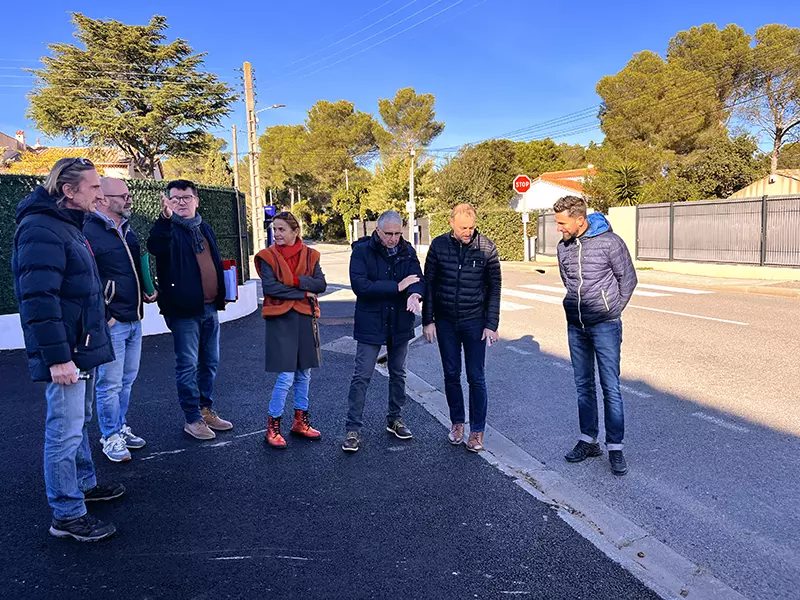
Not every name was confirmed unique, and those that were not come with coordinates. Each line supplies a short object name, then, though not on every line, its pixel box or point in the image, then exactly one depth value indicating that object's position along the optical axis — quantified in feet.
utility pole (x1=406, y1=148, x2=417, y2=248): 100.63
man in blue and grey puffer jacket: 12.95
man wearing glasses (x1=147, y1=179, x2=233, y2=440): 14.49
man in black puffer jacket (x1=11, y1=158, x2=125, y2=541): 9.59
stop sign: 74.59
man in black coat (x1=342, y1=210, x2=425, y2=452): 14.11
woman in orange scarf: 14.37
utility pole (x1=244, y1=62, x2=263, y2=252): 63.98
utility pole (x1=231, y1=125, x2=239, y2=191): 122.76
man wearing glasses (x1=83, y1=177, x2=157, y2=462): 13.09
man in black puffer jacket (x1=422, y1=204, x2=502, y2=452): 14.10
